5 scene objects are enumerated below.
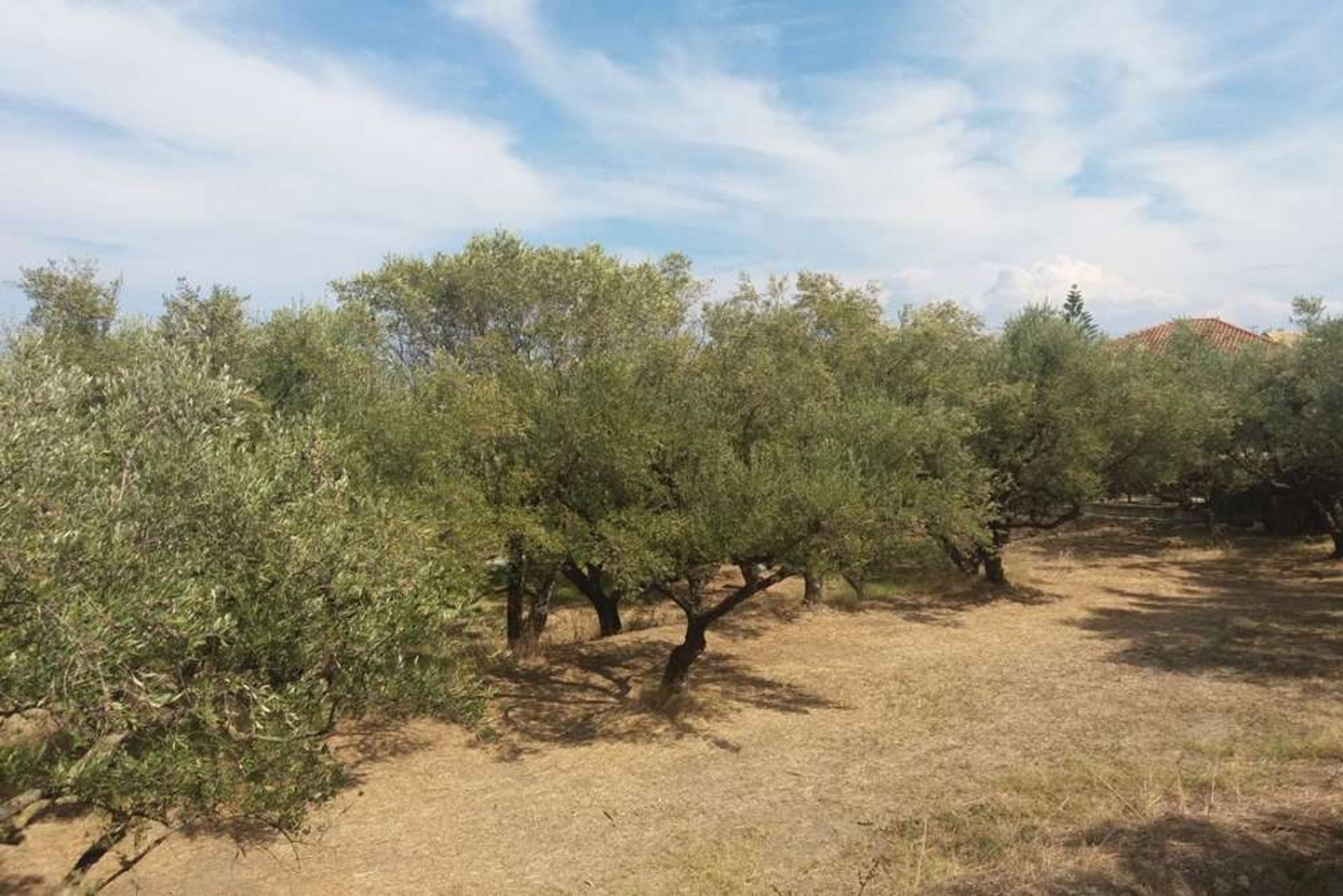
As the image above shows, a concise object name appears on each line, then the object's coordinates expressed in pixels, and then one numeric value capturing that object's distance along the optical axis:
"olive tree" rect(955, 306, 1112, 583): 25.86
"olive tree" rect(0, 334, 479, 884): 6.59
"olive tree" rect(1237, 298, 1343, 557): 26.61
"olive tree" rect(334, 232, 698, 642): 17.11
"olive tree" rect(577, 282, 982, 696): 15.50
